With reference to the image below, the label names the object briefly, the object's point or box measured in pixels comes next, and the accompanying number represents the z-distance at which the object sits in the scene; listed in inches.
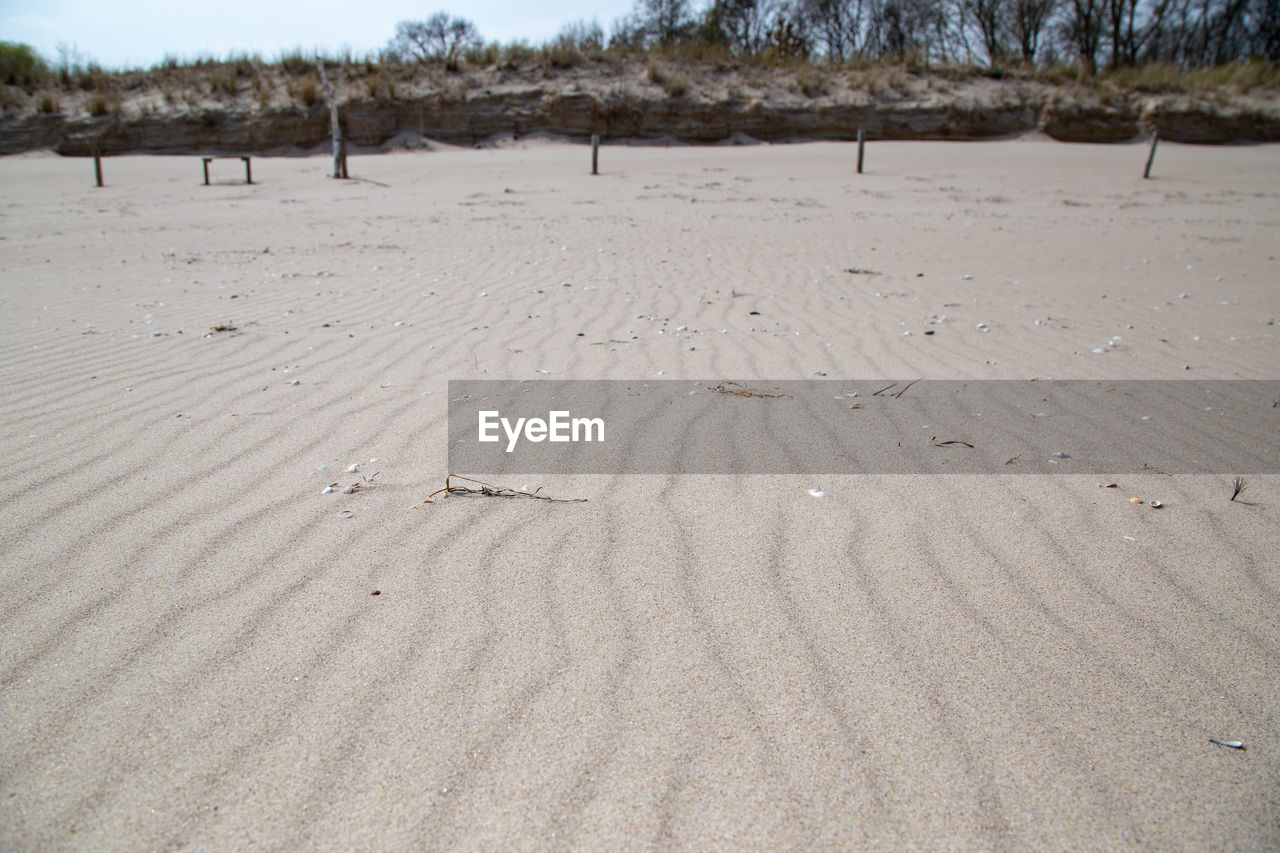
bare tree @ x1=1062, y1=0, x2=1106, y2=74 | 1400.1
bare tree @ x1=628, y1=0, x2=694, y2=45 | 1647.4
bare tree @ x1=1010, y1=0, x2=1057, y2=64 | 1432.1
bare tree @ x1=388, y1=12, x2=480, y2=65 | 1856.5
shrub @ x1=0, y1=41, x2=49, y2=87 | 996.6
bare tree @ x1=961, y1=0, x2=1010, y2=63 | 1507.1
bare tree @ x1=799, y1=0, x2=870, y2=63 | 1707.7
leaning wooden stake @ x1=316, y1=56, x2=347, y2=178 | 684.7
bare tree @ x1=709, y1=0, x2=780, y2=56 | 1609.3
